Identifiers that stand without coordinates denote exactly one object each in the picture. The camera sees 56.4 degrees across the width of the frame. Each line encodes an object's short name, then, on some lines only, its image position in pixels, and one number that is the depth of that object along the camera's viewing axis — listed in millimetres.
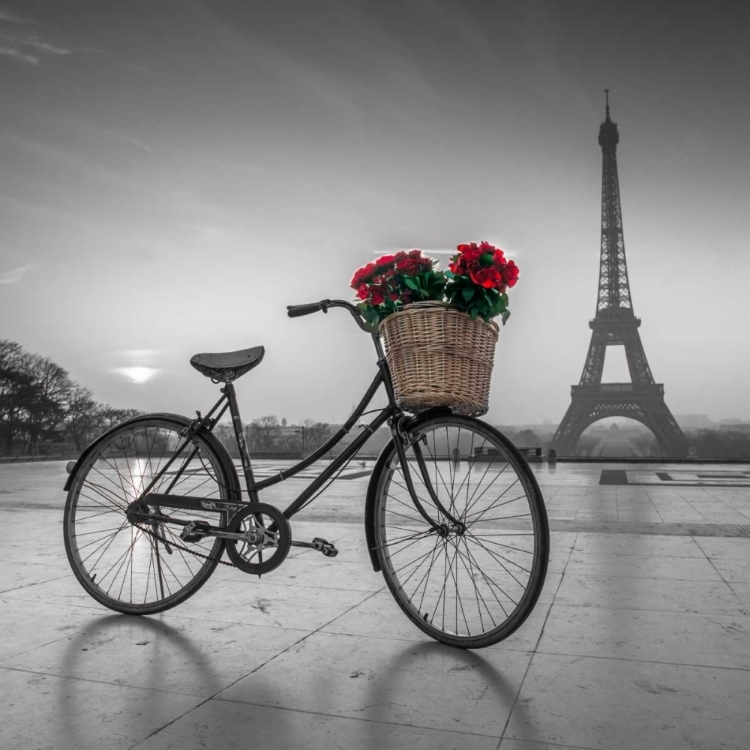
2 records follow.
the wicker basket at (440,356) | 2332
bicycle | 2455
